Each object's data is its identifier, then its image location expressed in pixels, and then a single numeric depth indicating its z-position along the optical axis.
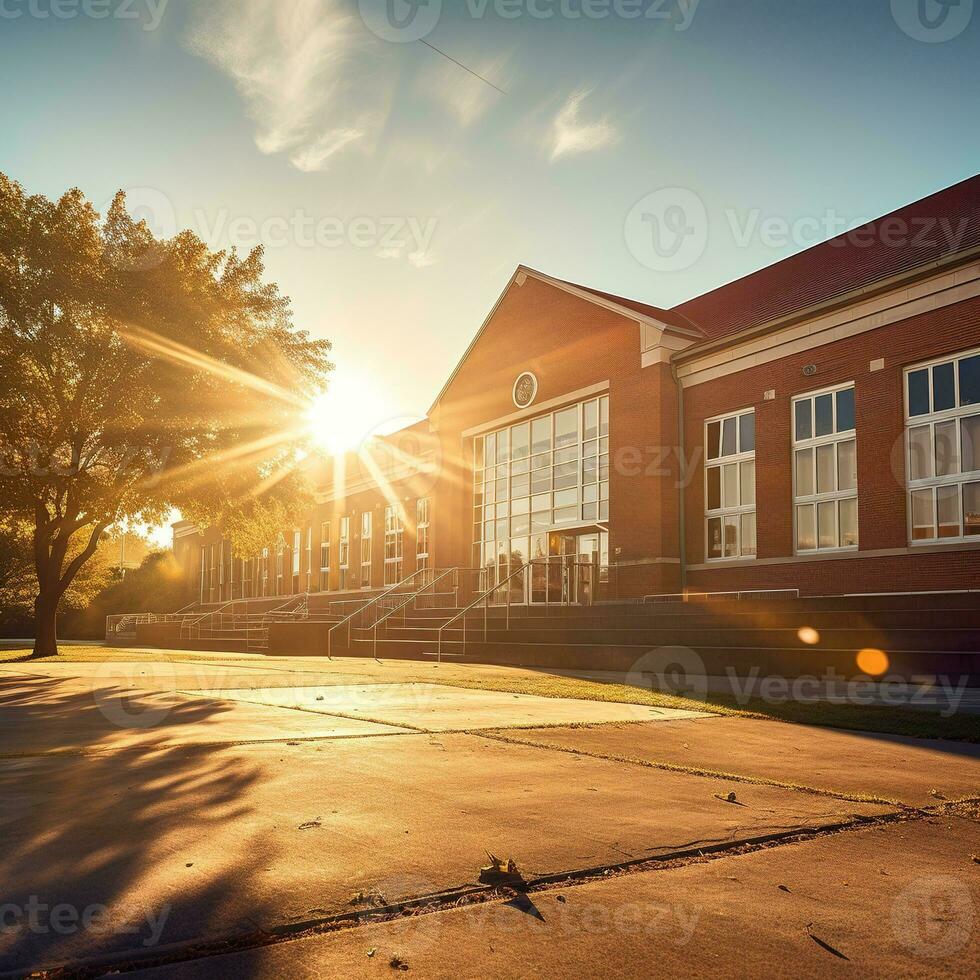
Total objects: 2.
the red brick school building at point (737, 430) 18.64
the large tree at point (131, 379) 20.52
